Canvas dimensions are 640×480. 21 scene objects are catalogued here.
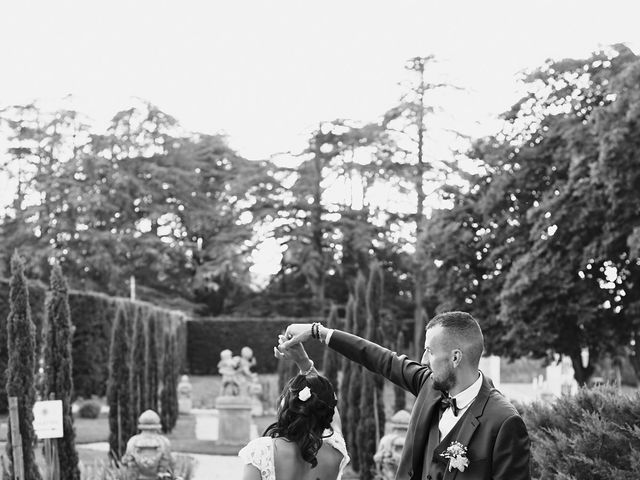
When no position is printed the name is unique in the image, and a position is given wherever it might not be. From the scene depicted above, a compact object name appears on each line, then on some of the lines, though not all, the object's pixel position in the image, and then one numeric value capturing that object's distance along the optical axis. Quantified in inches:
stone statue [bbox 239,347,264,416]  832.3
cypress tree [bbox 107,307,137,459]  594.2
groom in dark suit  129.9
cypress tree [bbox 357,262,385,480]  533.1
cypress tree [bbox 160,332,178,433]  837.8
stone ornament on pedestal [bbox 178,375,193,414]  1114.8
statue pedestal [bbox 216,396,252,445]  761.6
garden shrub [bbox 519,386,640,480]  231.9
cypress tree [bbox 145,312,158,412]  797.9
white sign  323.0
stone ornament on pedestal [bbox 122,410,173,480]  365.4
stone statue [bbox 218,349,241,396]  820.6
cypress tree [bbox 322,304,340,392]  644.1
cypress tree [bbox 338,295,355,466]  585.3
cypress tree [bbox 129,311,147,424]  695.7
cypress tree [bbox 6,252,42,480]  377.1
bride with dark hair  147.5
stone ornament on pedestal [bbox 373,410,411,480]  402.9
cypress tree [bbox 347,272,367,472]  564.4
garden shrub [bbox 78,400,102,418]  920.3
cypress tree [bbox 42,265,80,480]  408.5
